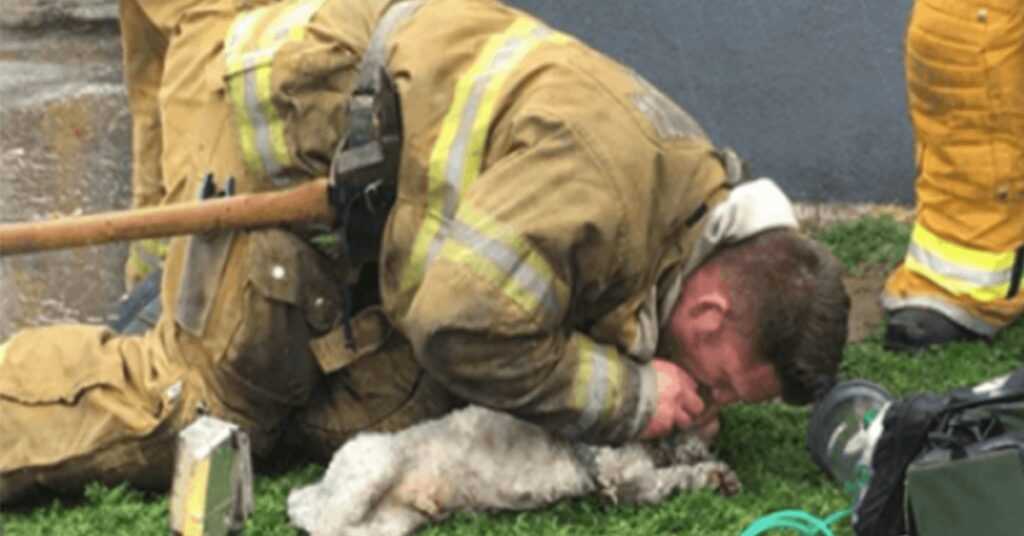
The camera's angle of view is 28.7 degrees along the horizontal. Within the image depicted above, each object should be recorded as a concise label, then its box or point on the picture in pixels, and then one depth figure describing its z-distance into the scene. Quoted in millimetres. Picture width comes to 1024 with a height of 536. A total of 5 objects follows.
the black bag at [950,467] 2838
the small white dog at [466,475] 3578
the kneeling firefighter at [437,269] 3391
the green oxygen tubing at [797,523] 3434
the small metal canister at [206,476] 2961
